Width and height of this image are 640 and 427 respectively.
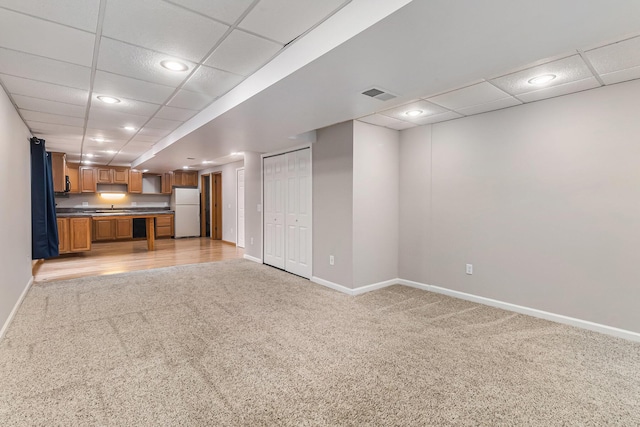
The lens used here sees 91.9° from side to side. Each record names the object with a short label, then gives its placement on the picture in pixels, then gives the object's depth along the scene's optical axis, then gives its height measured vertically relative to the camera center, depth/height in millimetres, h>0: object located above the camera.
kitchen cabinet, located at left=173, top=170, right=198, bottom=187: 10062 +918
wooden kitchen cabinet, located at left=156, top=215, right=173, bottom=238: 9828 -635
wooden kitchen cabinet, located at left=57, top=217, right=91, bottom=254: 6599 -609
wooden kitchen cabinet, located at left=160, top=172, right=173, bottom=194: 10047 +817
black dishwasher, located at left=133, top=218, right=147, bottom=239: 9523 -675
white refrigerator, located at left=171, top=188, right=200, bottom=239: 9906 -157
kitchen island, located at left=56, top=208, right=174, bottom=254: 6668 -546
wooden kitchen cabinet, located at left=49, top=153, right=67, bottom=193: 6898 +832
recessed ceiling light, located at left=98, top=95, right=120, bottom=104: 3465 +1224
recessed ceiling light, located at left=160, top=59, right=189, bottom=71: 2621 +1222
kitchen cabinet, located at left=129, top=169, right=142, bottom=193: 9523 +787
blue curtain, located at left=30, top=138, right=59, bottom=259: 4762 +74
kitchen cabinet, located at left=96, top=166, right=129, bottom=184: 9055 +933
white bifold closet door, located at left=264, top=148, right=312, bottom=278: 4957 -99
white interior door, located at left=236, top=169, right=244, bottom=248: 8227 +26
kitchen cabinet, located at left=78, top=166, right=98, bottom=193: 8695 +783
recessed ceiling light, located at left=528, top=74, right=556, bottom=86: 2691 +1125
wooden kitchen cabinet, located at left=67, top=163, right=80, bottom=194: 8401 +813
